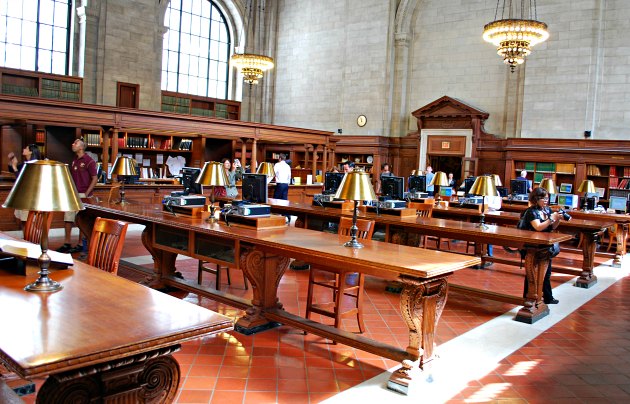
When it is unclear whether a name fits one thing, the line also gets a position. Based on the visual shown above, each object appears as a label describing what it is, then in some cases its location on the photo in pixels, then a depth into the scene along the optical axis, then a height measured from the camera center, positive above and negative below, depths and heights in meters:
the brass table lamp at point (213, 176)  5.05 -0.06
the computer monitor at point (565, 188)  12.65 +0.02
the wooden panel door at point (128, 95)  14.30 +1.84
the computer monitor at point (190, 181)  6.46 -0.16
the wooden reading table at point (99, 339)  1.76 -0.61
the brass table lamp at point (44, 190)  2.36 -0.14
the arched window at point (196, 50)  16.55 +3.76
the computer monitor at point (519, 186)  10.47 -0.01
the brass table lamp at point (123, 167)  6.68 -0.04
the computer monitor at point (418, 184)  9.37 -0.06
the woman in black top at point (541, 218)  5.71 -0.32
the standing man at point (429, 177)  12.46 +0.10
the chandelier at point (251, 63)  13.92 +2.79
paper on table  2.76 -0.49
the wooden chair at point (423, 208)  7.46 -0.38
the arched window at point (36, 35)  13.19 +3.11
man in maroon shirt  7.27 -0.18
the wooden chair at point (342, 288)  4.39 -0.95
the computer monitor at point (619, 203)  9.68 -0.20
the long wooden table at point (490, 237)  5.28 -0.55
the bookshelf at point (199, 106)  16.23 +1.97
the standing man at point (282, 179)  11.44 -0.12
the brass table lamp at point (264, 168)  9.11 +0.06
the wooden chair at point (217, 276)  5.62 -1.12
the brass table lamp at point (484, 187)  6.04 -0.03
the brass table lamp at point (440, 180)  8.59 +0.03
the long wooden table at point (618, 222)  8.68 -0.48
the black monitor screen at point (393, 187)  7.28 -0.10
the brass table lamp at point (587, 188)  9.61 +0.04
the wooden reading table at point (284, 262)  3.54 -0.67
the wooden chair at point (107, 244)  3.33 -0.51
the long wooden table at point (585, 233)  6.89 -0.56
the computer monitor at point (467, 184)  10.74 -0.01
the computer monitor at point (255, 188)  5.30 -0.16
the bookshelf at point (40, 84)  12.95 +1.84
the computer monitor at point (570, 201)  10.09 -0.22
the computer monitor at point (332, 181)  8.41 -0.08
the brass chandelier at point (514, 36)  10.57 +2.97
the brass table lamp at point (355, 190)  4.04 -0.10
